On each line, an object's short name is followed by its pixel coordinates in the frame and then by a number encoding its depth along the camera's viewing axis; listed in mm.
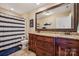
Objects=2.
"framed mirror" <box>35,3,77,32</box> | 1647
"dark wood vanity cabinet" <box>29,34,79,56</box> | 1466
